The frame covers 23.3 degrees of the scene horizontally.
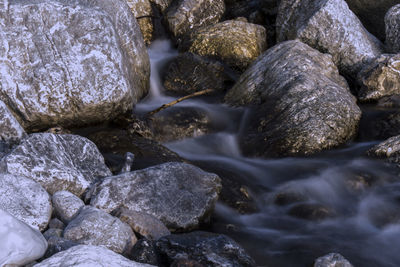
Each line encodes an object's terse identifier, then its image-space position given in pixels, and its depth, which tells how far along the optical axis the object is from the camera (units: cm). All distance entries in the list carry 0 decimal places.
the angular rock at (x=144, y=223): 797
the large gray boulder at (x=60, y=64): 1140
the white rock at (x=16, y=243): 598
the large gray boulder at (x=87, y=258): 567
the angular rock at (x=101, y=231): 729
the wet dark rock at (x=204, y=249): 717
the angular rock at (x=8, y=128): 961
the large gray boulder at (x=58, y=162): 857
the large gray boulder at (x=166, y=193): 863
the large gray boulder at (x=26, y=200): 761
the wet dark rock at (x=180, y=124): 1329
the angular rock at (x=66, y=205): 807
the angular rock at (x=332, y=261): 757
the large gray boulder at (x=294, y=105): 1238
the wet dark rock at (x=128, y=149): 1096
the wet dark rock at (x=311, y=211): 983
